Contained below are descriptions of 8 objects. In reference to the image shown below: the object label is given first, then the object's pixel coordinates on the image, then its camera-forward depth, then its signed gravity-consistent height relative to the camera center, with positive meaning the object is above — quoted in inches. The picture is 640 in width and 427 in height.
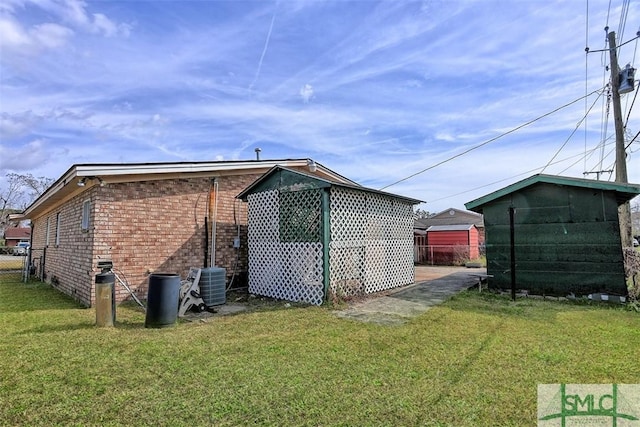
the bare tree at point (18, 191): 1728.8 +246.1
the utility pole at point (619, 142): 407.2 +114.7
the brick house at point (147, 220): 297.3 +17.9
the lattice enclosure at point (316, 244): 310.7 -7.3
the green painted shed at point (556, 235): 313.9 +0.8
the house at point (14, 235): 1922.9 +17.5
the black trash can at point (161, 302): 225.8 -43.5
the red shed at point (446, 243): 848.9 -19.1
